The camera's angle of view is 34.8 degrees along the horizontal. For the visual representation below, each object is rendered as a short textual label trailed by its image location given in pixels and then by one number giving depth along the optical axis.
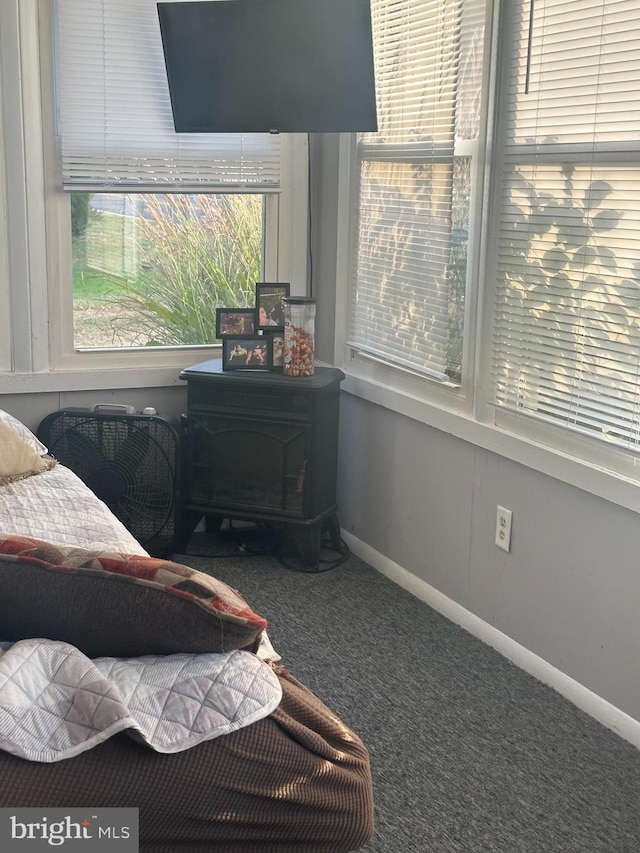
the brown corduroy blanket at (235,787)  1.37
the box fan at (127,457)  3.72
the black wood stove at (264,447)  3.67
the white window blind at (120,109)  3.62
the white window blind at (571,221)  2.53
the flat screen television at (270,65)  3.33
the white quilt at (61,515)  2.58
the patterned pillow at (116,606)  1.47
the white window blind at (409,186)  3.28
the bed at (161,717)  1.39
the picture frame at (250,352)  3.75
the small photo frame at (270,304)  3.80
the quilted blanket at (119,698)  1.38
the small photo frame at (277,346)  3.76
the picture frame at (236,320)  3.80
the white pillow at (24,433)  3.32
